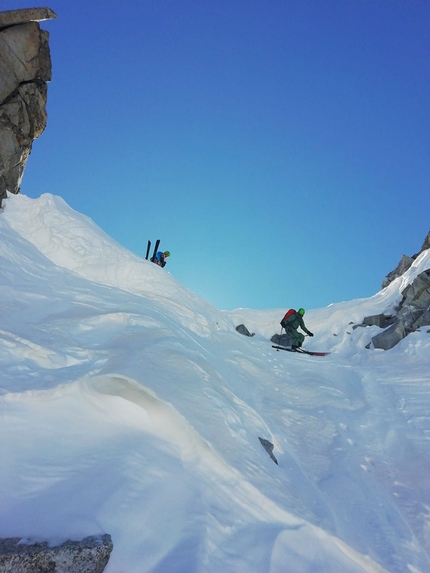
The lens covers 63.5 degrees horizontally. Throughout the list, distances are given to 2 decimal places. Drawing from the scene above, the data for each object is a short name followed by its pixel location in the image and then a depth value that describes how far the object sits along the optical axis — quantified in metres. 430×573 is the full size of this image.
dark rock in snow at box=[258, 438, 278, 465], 5.04
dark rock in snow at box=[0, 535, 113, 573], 2.09
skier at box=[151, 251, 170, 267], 20.80
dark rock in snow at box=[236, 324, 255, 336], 19.10
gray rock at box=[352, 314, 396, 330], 18.09
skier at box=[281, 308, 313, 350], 17.70
